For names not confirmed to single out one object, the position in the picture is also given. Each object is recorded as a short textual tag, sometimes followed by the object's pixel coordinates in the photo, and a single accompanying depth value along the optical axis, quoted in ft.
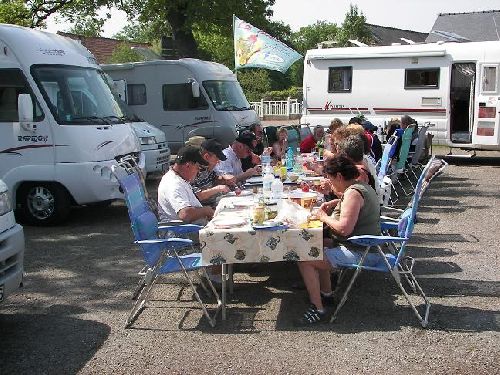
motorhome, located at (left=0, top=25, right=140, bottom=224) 28.96
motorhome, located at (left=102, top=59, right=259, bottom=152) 48.98
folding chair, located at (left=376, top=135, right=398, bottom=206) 27.09
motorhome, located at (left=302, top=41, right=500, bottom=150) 47.85
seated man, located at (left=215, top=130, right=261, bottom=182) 26.03
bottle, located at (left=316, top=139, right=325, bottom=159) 32.40
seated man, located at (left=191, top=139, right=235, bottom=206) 21.86
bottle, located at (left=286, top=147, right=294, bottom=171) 27.84
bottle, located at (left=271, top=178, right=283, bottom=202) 19.87
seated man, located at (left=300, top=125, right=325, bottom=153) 37.47
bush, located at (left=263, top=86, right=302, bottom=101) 109.60
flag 42.73
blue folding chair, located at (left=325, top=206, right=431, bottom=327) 16.55
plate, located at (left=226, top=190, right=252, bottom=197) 21.45
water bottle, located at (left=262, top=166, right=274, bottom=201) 20.06
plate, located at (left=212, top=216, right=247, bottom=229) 16.28
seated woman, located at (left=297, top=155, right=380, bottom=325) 16.75
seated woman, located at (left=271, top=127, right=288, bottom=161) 32.35
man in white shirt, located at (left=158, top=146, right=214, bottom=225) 19.10
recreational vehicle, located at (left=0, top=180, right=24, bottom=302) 15.63
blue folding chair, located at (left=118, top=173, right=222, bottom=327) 16.92
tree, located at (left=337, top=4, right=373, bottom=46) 145.51
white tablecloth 15.88
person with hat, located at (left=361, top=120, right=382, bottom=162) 35.18
